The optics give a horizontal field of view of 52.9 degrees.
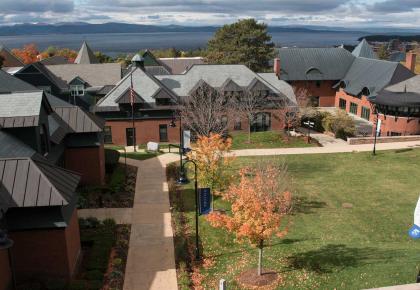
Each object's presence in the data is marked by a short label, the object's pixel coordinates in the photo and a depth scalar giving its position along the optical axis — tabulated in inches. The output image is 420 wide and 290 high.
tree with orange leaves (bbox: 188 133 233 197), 1032.8
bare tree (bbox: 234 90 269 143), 1927.9
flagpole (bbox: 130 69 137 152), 1675.2
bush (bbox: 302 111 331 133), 2126.8
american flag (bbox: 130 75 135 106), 1661.2
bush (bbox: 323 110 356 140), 1978.3
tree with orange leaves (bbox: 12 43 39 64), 4428.2
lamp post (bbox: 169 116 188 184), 1062.9
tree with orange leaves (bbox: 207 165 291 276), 691.4
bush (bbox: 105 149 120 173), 1427.7
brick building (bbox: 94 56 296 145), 1886.1
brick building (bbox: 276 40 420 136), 2048.5
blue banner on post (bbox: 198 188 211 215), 834.8
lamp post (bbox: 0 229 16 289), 521.7
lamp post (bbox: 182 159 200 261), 838.6
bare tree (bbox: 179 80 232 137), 1724.9
